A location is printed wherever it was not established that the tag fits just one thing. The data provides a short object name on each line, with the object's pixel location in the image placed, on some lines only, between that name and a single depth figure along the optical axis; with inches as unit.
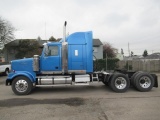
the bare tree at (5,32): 794.9
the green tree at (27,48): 878.3
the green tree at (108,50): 1168.7
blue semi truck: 244.5
